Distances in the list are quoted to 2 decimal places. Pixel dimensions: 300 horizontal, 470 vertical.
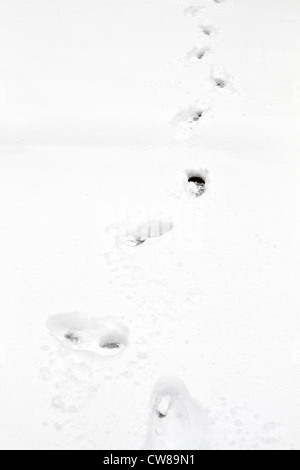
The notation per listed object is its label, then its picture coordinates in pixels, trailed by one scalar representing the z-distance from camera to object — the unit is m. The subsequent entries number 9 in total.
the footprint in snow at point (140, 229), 1.62
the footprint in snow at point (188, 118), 2.09
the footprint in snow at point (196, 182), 1.81
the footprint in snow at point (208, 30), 2.70
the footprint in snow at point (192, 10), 2.87
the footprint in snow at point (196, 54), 2.50
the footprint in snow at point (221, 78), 2.33
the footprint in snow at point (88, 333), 1.33
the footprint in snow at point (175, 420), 1.14
